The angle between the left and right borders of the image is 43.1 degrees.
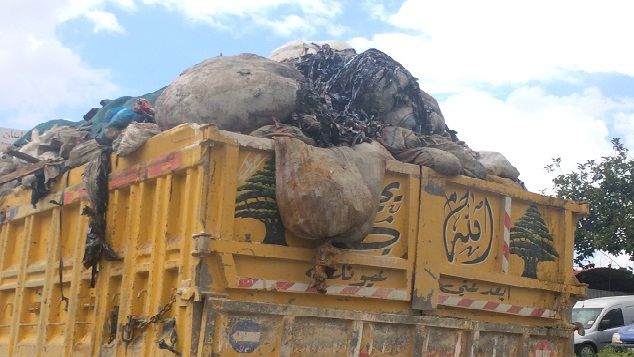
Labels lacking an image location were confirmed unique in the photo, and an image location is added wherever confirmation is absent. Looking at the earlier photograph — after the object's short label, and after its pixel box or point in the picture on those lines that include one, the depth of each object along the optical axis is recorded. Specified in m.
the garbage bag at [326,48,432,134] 5.46
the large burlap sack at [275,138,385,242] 3.84
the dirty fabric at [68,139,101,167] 5.13
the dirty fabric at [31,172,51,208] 5.41
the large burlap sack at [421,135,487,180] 4.91
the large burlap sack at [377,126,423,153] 4.96
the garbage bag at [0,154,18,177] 6.31
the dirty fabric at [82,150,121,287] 4.56
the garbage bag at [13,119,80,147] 6.45
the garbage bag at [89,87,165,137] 5.54
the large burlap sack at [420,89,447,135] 5.75
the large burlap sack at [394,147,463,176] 4.55
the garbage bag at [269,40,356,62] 6.25
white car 13.05
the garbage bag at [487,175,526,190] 5.07
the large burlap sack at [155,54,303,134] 4.36
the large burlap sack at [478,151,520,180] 5.29
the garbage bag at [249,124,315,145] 4.20
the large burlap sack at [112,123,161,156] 4.43
